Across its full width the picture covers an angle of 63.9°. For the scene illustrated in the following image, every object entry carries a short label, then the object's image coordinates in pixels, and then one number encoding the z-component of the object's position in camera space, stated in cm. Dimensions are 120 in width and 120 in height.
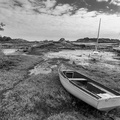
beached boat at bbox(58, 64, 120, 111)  426
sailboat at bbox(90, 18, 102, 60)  2404
